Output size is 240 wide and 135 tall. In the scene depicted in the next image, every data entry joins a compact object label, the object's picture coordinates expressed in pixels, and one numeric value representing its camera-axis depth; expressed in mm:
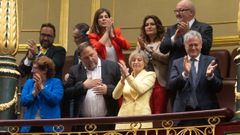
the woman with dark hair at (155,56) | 13305
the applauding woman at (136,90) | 12875
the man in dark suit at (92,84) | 13172
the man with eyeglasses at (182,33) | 13281
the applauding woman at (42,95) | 13195
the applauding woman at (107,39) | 13984
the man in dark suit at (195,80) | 12500
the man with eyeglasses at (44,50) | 14344
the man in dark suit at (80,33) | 14492
